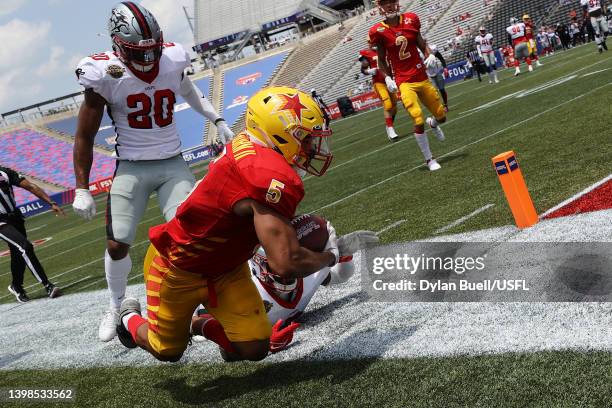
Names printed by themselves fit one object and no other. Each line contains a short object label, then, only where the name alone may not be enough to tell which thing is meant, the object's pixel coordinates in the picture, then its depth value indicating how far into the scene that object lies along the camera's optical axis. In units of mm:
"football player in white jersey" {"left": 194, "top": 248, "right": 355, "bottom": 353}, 3977
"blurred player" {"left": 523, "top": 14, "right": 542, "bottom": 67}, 20656
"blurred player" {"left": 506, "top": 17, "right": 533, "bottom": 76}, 20531
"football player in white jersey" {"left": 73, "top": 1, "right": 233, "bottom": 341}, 4414
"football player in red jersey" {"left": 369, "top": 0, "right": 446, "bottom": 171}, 8570
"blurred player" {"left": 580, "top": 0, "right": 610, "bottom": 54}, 17812
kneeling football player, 2906
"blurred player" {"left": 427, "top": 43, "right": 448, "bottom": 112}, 14682
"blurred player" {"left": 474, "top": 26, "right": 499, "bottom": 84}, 19531
